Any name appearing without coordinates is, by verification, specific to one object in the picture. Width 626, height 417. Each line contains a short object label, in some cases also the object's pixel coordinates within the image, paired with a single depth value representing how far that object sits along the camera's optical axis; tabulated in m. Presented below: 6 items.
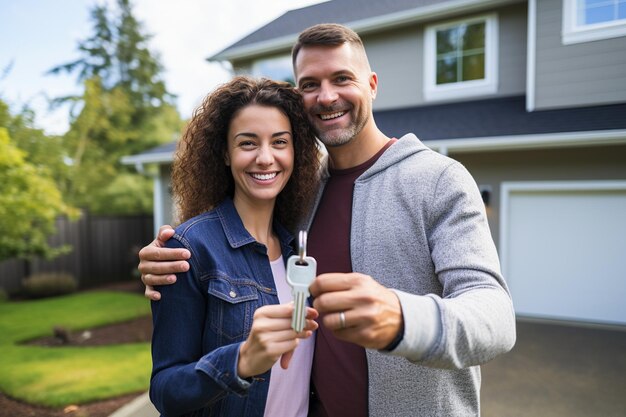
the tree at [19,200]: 5.42
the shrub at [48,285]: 9.16
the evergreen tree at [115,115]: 13.55
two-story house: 4.84
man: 0.80
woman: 1.06
